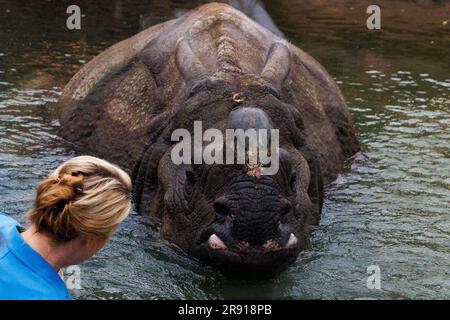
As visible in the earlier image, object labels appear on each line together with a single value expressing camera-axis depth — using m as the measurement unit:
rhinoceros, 7.01
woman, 4.07
